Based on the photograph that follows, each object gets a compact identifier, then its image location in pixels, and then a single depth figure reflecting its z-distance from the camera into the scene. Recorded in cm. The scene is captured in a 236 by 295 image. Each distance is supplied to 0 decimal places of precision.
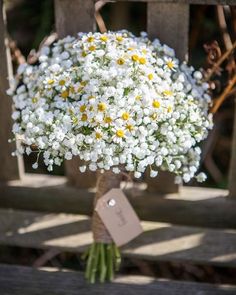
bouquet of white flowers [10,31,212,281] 82
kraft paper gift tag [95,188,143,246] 94
